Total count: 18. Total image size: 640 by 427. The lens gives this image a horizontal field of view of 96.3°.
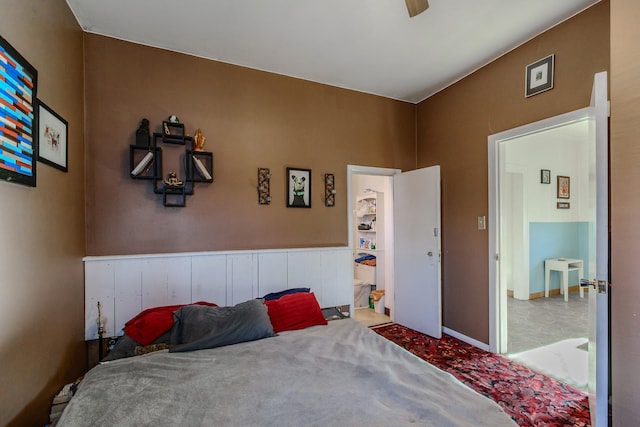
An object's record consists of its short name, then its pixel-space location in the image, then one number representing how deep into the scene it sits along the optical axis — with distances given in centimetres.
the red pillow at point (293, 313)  217
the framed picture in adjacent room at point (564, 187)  494
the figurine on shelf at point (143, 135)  241
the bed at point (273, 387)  113
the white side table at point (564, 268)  460
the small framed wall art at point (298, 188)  302
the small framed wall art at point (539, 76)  234
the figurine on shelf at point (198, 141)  259
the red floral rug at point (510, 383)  191
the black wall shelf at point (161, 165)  242
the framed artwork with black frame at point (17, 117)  125
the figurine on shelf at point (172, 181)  248
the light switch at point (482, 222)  288
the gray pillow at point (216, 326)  183
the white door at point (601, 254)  146
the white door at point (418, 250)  316
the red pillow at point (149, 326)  196
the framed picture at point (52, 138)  161
